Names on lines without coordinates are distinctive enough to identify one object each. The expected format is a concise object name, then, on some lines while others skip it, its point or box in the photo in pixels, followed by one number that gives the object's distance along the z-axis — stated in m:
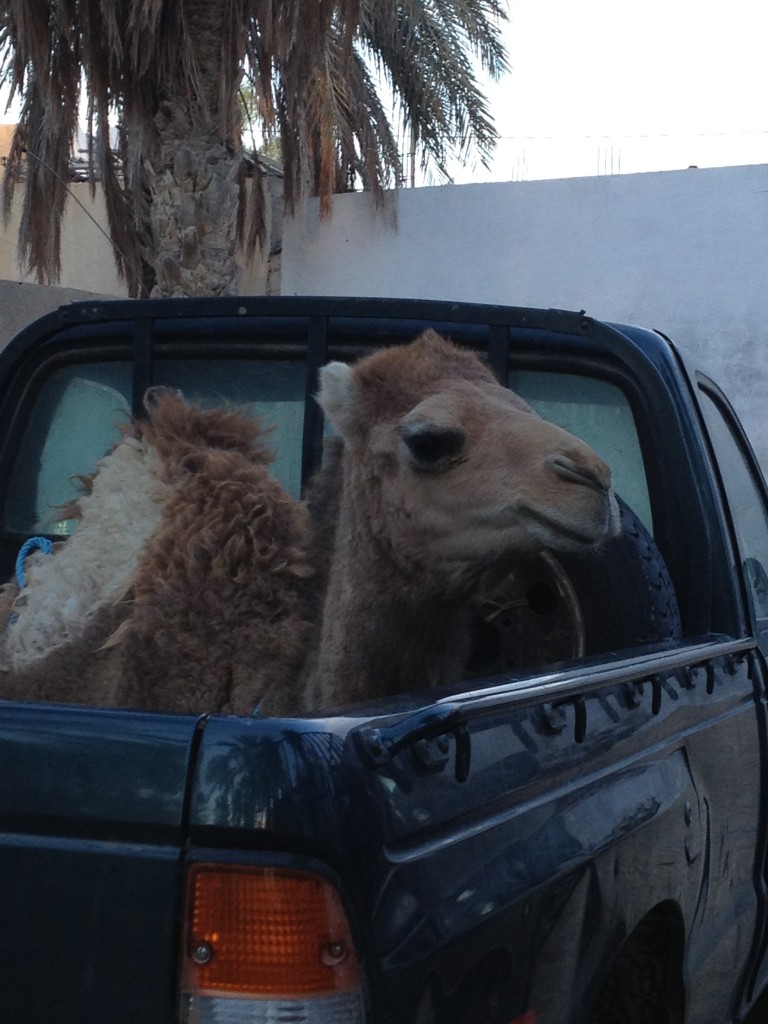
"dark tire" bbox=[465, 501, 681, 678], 3.59
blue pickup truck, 1.79
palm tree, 12.54
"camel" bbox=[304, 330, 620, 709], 3.14
